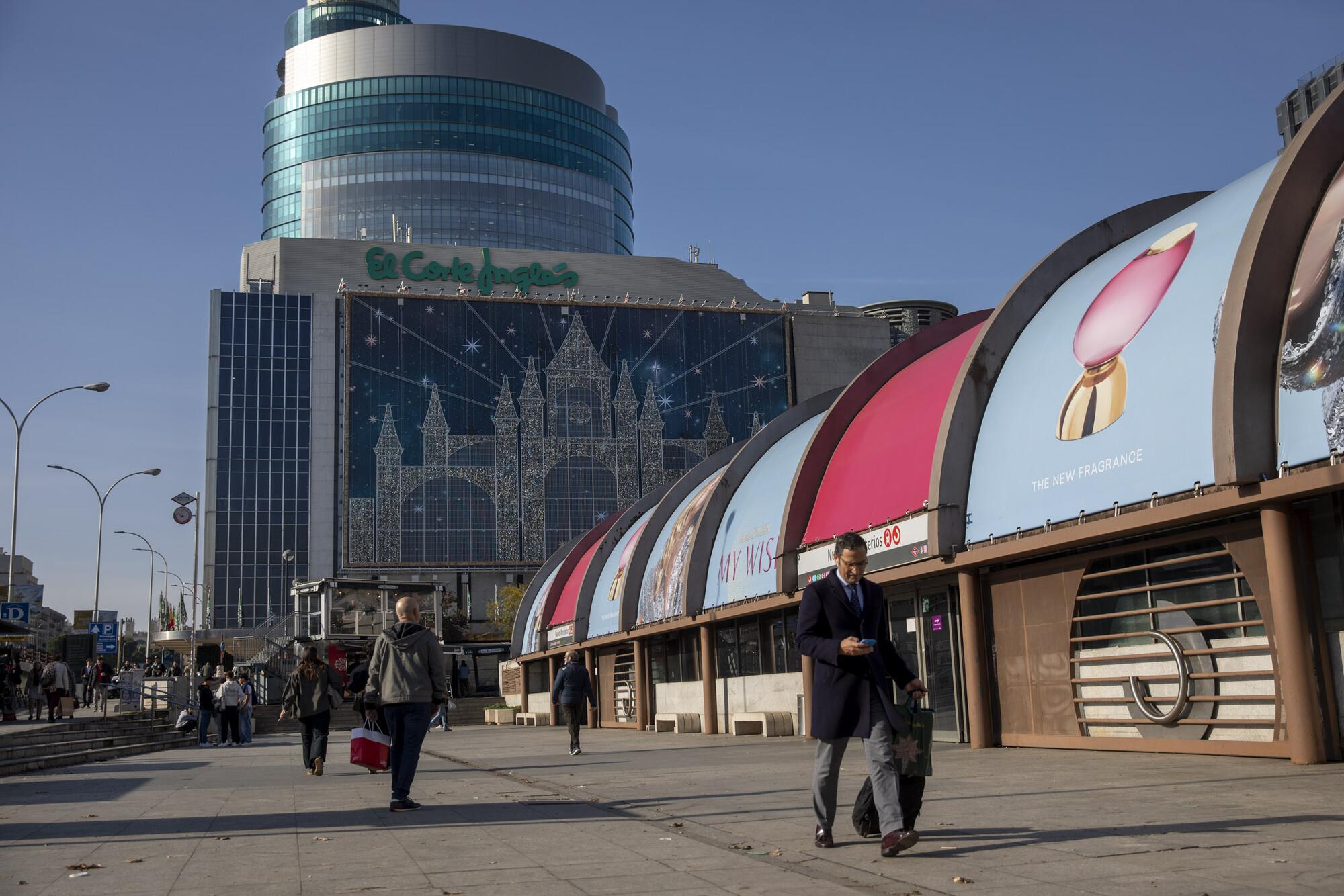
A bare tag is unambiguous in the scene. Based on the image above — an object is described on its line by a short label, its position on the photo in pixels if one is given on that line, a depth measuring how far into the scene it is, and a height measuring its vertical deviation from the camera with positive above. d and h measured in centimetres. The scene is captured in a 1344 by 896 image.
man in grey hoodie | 1064 -5
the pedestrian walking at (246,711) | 2928 -56
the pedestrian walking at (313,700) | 1652 -21
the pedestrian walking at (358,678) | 2120 +7
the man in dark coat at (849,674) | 744 -9
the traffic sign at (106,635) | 4756 +226
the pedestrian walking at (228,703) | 2817 -31
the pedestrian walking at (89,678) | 4768 +65
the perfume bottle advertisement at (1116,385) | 1327 +306
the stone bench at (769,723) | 2280 -109
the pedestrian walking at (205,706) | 2886 -38
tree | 8881 +469
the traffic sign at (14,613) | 3161 +217
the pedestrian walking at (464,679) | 6244 -8
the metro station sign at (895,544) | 1764 +166
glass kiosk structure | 4756 +277
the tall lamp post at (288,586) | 9475 +747
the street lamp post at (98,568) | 5684 +569
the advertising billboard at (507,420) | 9388 +1914
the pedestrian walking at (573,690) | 2008 -29
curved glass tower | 14125 +6091
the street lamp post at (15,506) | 3781 +575
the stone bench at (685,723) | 2756 -121
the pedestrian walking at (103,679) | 4153 +50
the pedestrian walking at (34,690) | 3725 +22
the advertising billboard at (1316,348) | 1145 +270
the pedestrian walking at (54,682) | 3341 +37
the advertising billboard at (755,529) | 2359 +266
